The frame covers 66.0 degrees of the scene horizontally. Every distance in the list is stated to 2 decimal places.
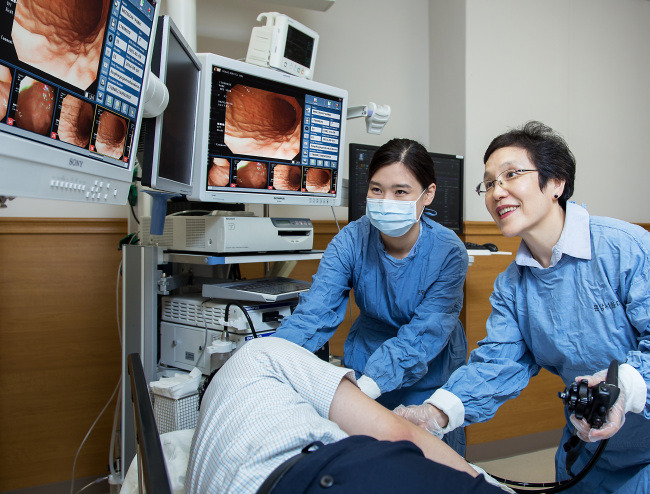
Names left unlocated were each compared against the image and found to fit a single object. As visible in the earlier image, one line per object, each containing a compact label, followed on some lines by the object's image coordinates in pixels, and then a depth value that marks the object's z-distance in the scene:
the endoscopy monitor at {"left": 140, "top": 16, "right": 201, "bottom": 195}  1.32
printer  1.61
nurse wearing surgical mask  1.49
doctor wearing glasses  1.09
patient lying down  0.70
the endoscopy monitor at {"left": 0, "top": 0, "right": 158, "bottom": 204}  0.78
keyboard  1.51
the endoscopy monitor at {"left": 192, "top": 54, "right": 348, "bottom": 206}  1.65
